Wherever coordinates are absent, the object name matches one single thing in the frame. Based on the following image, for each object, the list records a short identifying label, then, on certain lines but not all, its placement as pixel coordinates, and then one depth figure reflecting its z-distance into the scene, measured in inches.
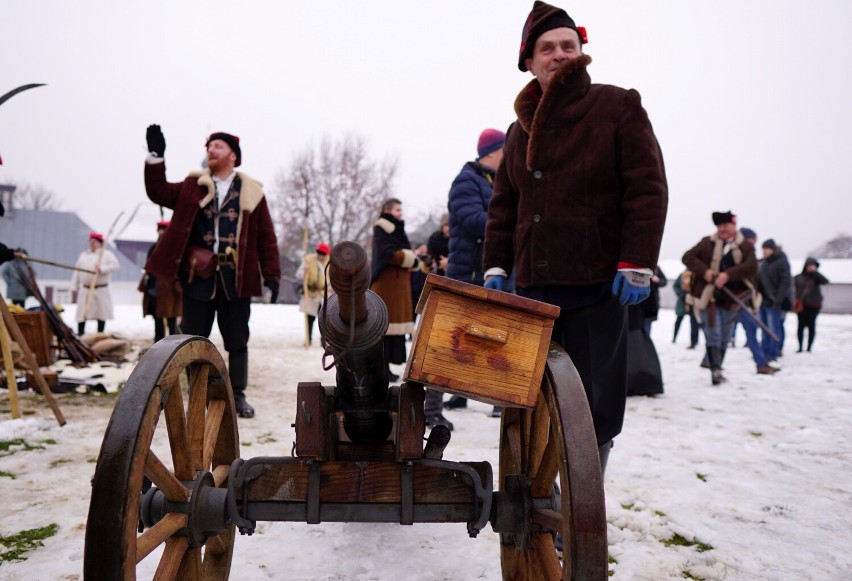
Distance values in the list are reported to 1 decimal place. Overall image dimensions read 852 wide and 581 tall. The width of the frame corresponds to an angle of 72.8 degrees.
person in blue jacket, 161.2
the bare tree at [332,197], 1353.3
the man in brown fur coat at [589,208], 84.0
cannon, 48.0
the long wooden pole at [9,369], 140.9
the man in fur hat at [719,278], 270.4
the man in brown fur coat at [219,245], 160.1
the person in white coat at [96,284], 382.0
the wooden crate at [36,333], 199.6
